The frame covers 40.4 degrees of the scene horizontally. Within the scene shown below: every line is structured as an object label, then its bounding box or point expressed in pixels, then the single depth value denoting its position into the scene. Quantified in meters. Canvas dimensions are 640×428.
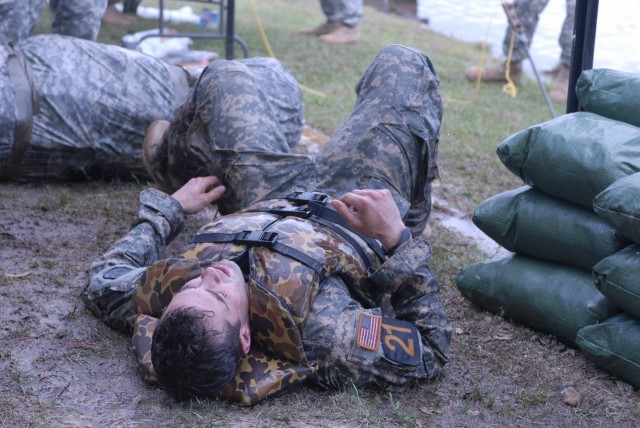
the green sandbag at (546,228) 2.89
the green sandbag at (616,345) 2.69
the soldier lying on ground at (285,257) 2.44
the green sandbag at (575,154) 2.85
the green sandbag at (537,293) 2.91
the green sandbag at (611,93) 3.02
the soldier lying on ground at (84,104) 4.01
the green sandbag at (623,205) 2.60
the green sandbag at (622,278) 2.63
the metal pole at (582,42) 3.35
